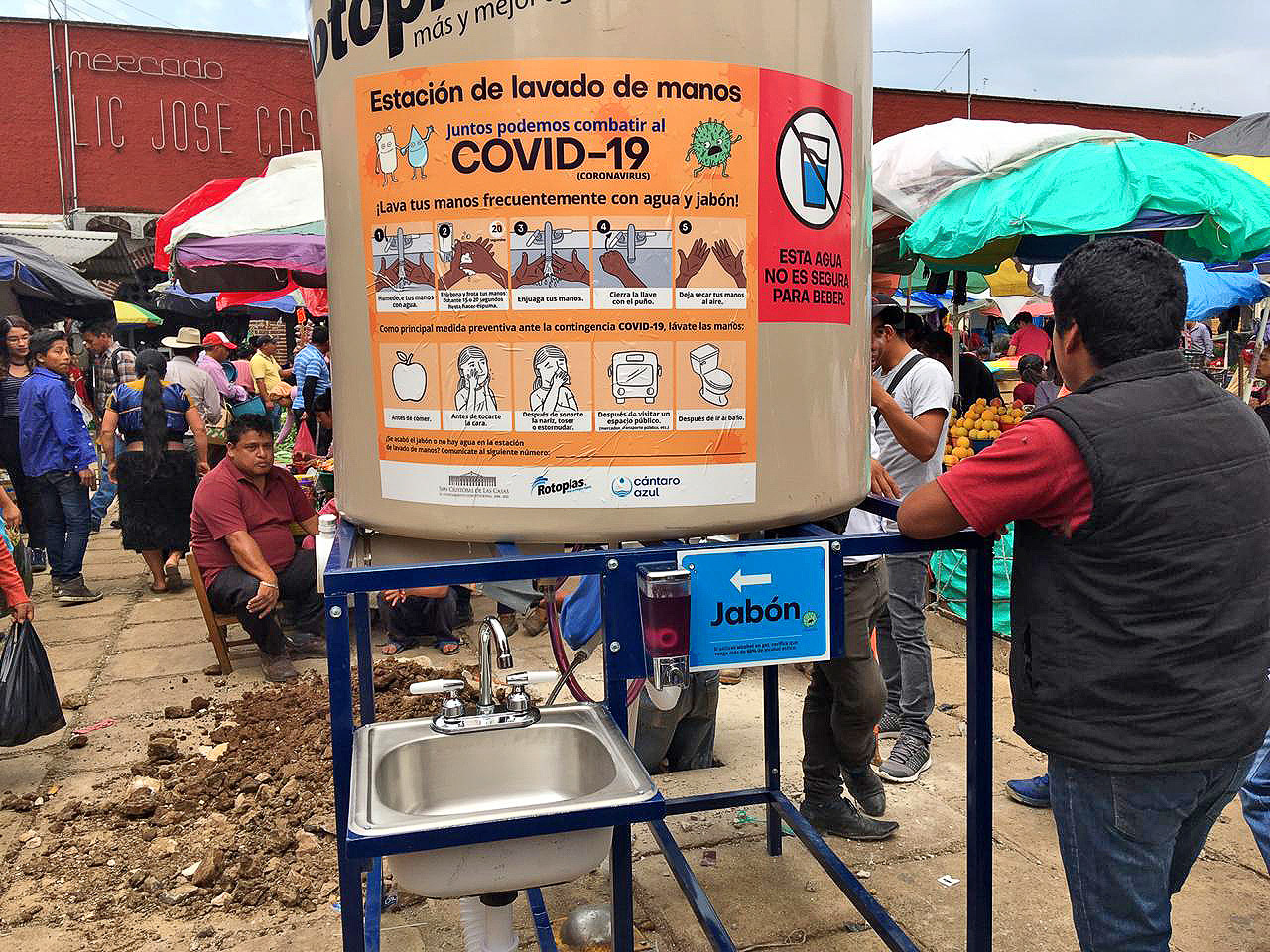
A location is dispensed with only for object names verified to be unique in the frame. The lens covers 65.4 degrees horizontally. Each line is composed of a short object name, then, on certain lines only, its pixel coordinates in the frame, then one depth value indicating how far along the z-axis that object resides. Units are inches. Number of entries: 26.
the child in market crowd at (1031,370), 497.0
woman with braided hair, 302.2
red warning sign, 75.4
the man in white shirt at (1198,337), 568.1
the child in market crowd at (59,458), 293.4
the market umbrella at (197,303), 684.7
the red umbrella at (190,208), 284.5
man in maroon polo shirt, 234.1
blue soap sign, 79.2
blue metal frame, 64.8
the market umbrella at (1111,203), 175.9
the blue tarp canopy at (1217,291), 457.7
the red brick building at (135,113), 812.6
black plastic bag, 169.2
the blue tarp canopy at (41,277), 303.1
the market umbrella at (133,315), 722.8
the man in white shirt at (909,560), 167.5
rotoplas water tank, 72.0
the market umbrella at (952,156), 198.7
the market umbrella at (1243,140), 269.4
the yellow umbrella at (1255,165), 232.7
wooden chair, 237.5
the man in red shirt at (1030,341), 614.9
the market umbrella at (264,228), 252.5
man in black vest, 77.5
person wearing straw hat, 347.3
